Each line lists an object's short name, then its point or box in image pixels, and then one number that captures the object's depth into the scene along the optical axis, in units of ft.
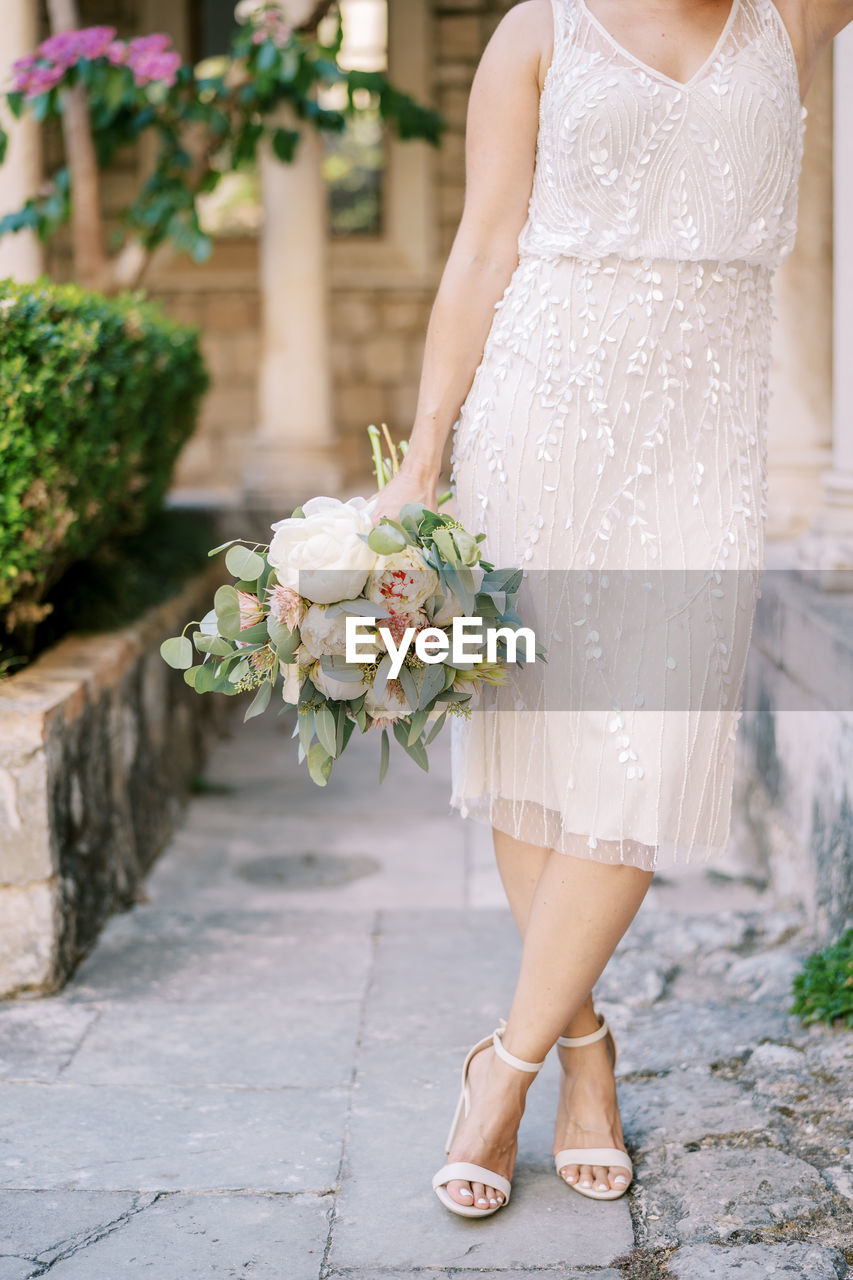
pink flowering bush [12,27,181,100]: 15.21
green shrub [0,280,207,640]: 9.62
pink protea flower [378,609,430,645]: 5.78
